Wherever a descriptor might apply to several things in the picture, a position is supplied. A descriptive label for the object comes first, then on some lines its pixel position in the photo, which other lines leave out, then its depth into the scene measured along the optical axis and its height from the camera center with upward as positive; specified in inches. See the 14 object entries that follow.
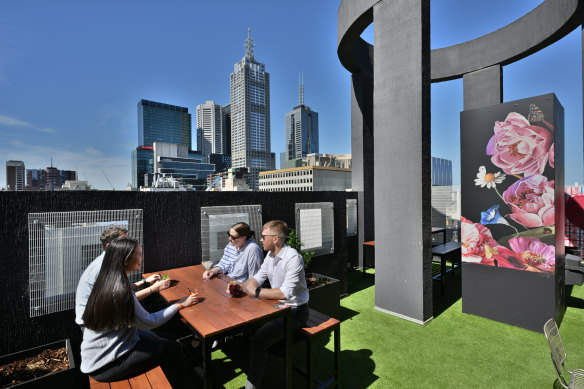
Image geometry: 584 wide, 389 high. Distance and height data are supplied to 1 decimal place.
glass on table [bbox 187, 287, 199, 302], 91.5 -32.9
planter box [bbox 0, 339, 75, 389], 65.0 -45.4
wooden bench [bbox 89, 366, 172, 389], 65.0 -45.4
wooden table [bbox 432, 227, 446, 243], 235.4 -34.3
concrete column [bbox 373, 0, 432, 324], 139.6 +17.8
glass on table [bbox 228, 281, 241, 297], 87.5 -30.4
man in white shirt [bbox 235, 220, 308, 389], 82.2 -30.3
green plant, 156.4 -29.0
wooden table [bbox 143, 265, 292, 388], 67.2 -32.8
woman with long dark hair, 63.0 -31.6
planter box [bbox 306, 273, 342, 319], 133.6 -53.4
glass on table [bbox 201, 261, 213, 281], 121.1 -31.5
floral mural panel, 130.1 +2.7
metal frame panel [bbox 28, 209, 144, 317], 92.0 -19.7
